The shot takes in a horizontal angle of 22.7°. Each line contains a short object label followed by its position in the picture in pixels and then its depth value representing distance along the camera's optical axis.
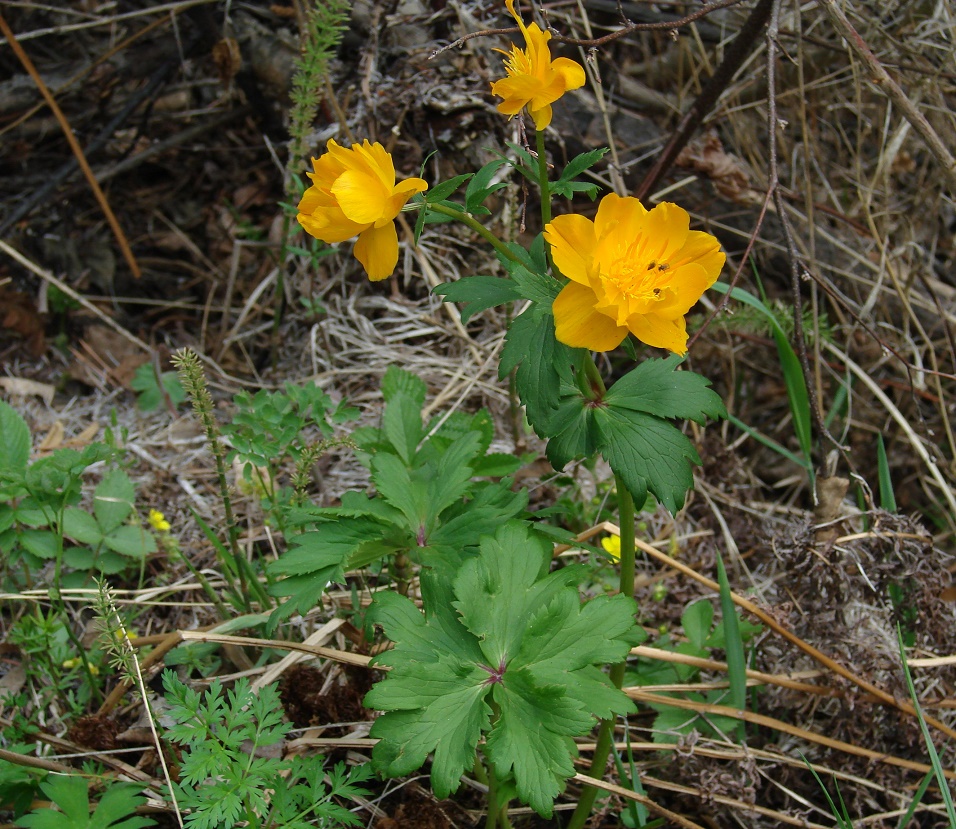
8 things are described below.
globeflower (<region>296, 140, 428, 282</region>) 0.62
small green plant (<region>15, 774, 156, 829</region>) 0.65
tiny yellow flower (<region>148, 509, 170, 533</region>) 0.77
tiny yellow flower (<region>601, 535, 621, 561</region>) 0.78
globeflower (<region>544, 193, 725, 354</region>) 0.61
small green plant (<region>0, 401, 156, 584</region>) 0.72
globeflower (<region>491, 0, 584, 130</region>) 0.62
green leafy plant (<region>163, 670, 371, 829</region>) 0.63
